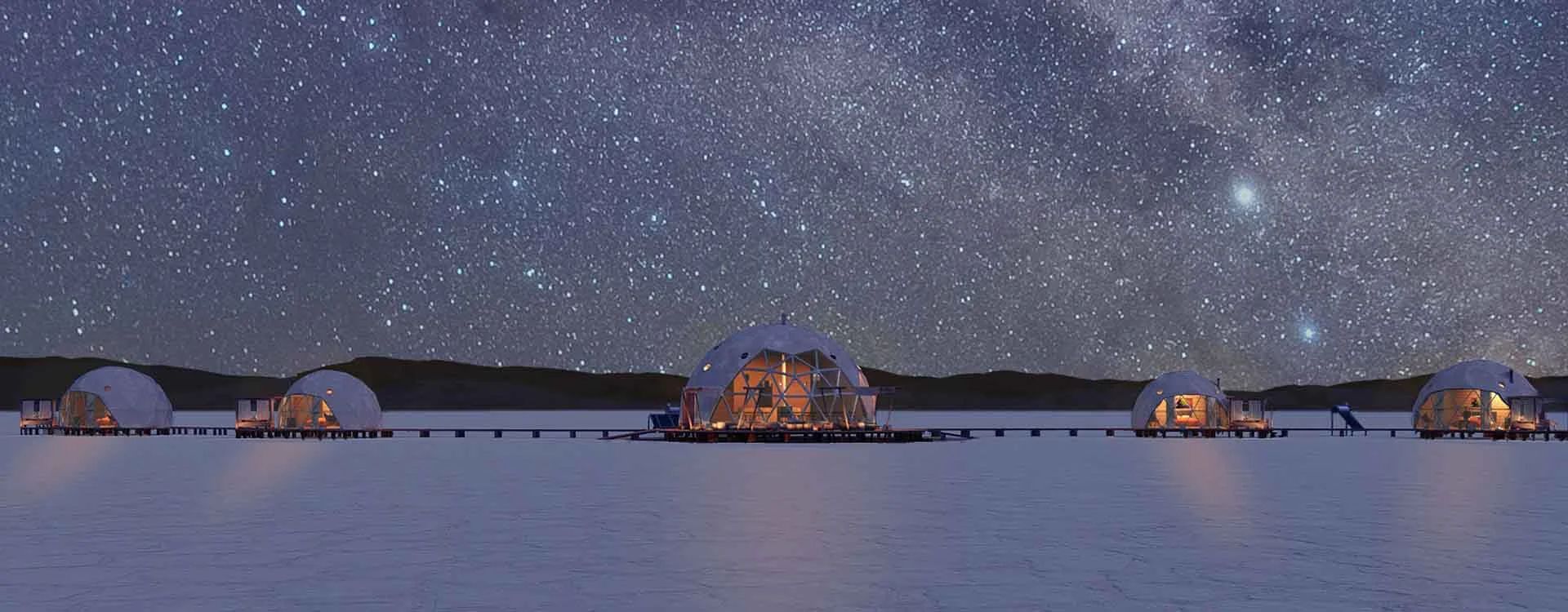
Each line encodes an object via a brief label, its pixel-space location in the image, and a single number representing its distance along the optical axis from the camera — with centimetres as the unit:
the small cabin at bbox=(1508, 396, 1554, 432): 8838
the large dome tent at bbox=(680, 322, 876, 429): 8050
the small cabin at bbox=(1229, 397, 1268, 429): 9388
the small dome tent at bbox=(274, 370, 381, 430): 8525
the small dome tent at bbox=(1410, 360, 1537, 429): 8844
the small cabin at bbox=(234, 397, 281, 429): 8912
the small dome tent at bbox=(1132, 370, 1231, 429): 9081
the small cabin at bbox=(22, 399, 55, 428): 9831
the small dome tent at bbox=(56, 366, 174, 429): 9319
